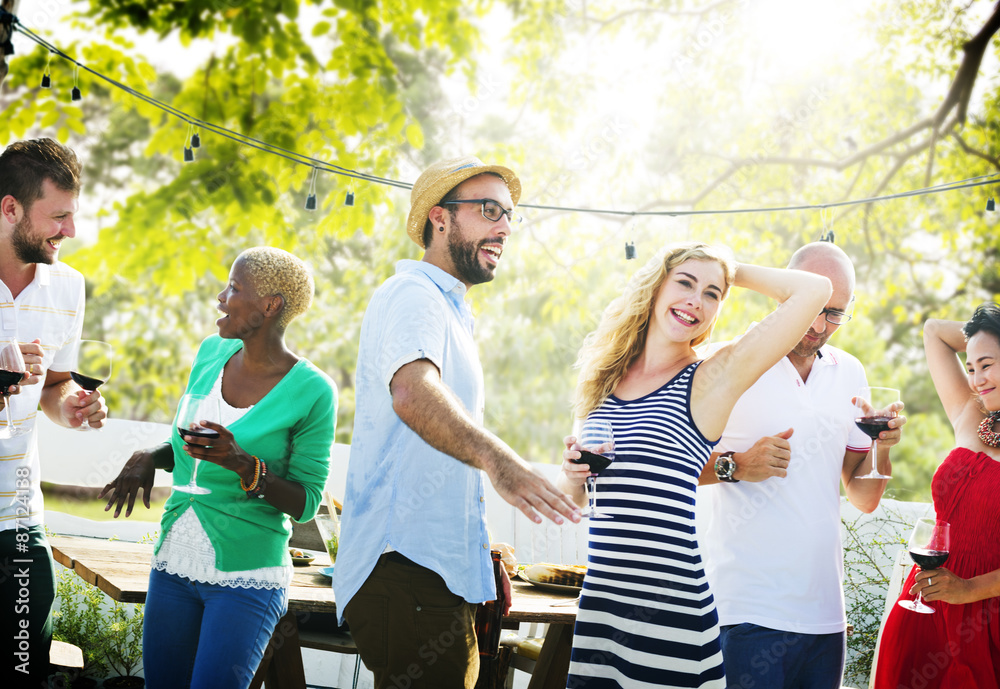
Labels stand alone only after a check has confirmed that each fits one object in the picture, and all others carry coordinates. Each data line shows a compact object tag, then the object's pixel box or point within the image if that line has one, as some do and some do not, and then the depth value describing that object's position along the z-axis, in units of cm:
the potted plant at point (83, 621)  470
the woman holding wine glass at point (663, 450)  196
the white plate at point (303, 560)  371
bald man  224
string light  331
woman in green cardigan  221
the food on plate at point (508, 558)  364
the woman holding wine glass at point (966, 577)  249
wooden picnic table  293
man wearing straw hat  184
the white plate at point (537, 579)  358
